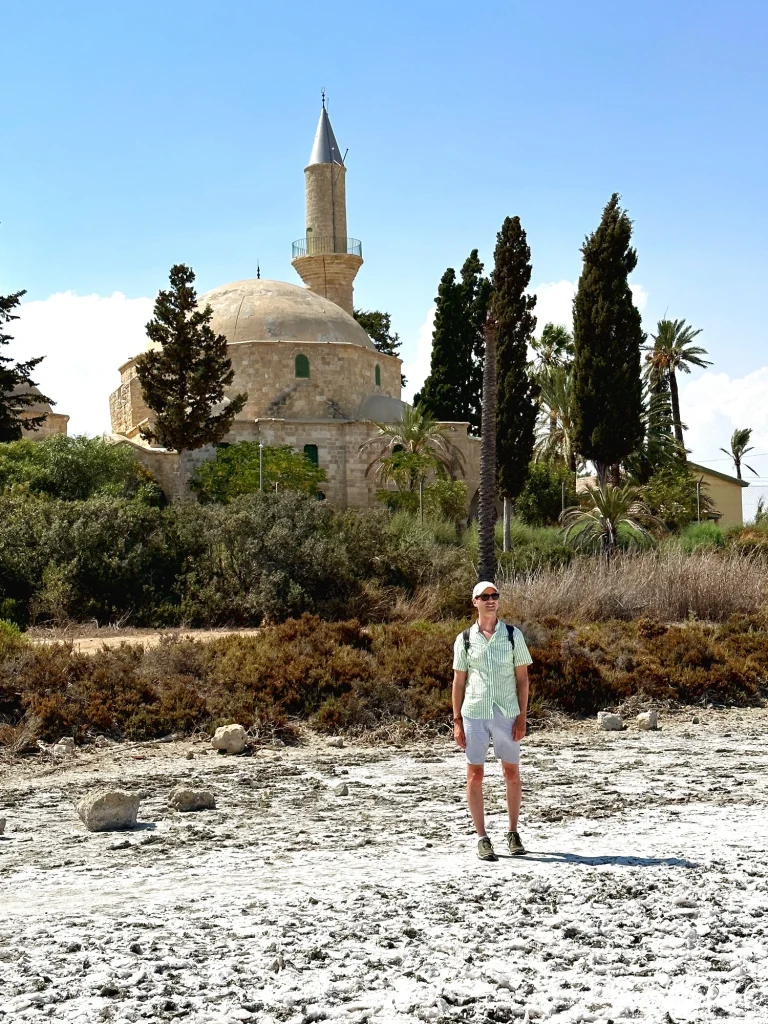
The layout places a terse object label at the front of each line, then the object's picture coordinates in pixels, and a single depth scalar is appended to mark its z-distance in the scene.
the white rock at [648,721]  11.35
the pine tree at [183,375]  34.78
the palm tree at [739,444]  64.19
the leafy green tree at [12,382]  30.75
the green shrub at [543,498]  40.97
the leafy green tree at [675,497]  37.84
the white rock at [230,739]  10.04
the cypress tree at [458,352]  45.75
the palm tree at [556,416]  42.75
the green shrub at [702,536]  27.30
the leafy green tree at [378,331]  58.00
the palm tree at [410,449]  39.91
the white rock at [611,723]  11.32
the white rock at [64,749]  9.74
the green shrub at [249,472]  38.03
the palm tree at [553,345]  49.88
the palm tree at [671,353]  48.19
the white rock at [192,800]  7.60
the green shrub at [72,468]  31.53
